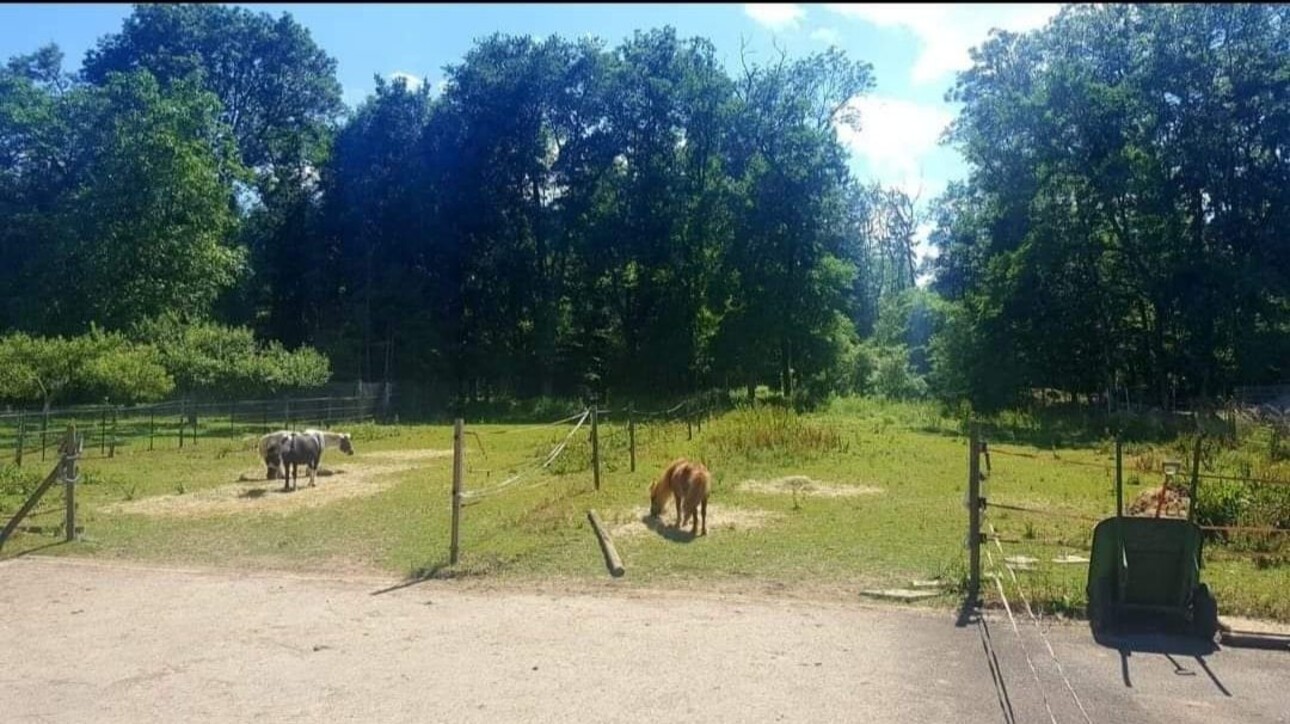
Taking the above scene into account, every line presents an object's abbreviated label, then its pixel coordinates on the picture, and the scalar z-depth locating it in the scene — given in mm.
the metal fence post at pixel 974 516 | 7895
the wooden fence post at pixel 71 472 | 10742
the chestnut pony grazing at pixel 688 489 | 11102
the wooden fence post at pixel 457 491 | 9461
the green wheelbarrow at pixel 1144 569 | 6945
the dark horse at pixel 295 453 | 16625
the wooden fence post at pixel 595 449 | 14602
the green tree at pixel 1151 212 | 33375
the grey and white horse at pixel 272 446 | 16969
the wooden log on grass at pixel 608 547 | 9008
